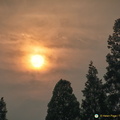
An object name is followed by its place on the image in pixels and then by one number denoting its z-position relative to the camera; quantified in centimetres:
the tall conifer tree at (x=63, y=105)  4353
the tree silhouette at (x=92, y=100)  4050
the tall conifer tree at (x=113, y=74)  3316
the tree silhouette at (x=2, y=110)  5591
